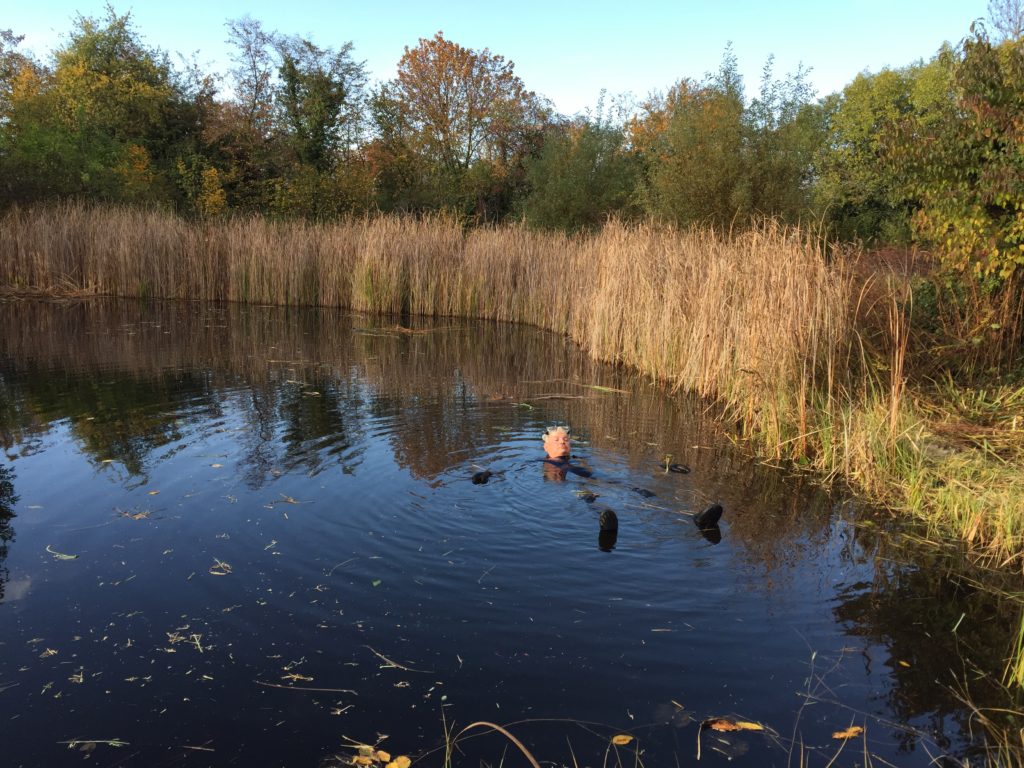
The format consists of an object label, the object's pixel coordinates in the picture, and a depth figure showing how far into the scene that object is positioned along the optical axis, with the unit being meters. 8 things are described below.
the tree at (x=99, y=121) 24.22
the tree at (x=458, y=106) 33.00
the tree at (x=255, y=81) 31.01
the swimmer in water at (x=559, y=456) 5.87
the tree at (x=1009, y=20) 7.60
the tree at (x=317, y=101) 30.08
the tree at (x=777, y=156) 18.28
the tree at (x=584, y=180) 26.02
